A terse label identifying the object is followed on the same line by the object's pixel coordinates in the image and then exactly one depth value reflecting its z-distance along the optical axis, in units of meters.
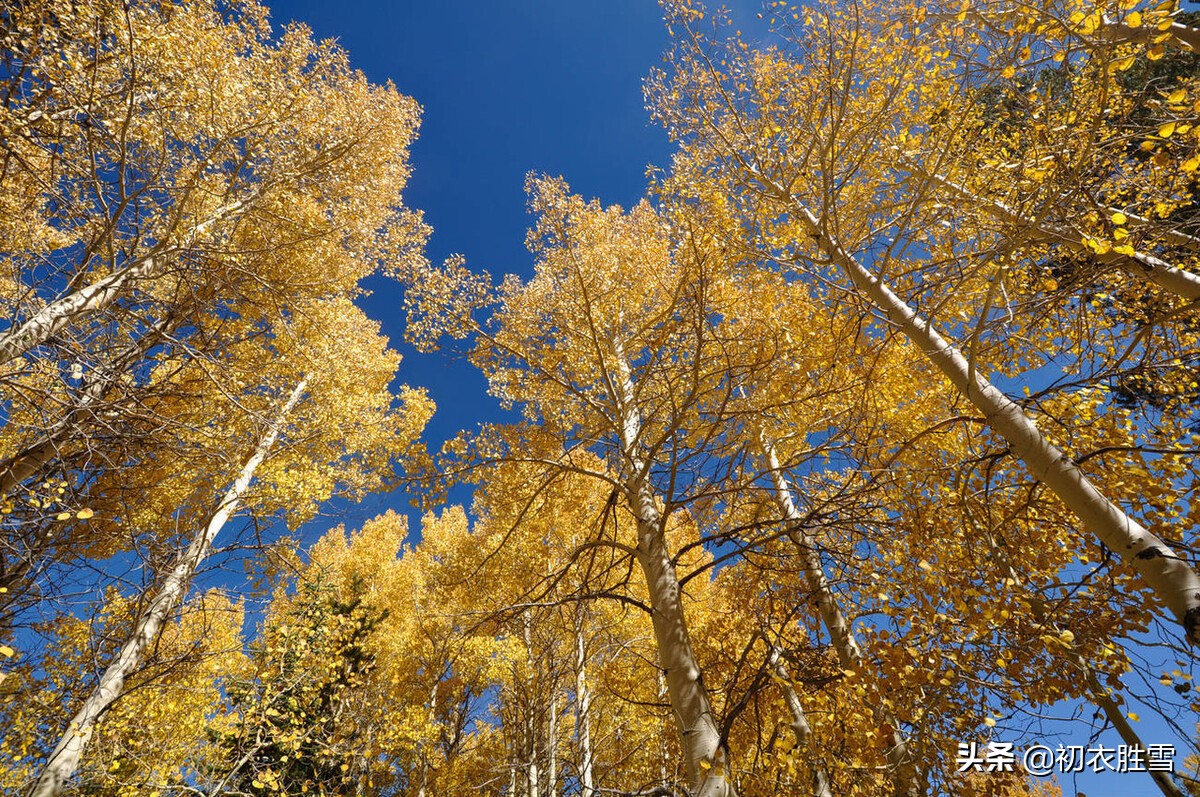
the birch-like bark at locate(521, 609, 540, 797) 5.20
